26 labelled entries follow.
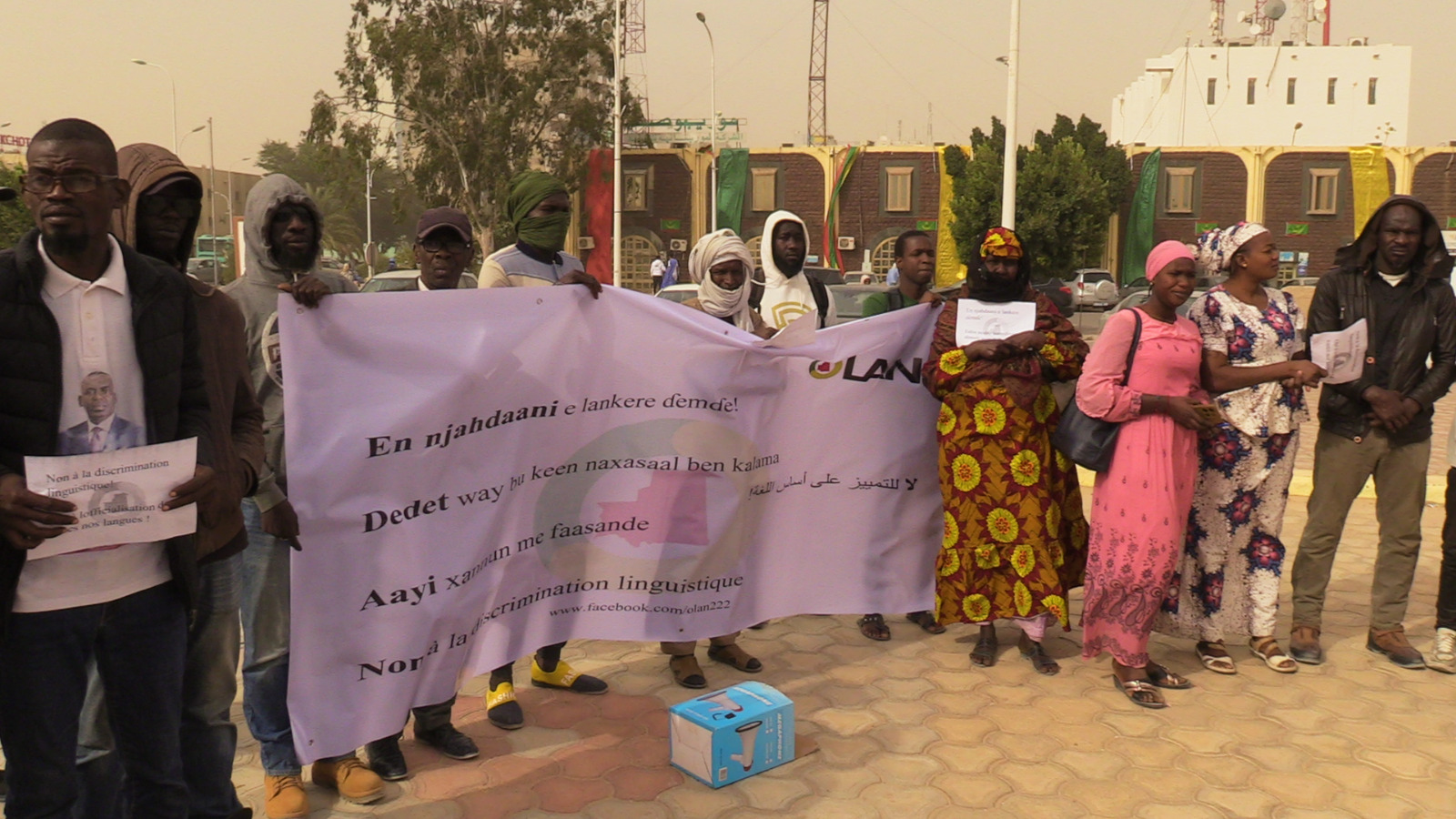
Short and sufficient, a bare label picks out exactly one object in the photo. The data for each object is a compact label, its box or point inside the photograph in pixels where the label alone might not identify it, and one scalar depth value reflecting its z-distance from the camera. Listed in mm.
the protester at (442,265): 4078
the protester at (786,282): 5508
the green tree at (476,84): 33344
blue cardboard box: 3844
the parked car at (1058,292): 22883
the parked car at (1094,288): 36281
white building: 58312
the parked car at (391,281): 17969
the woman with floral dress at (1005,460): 4902
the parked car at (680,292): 14795
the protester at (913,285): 5590
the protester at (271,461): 3508
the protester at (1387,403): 4941
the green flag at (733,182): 43531
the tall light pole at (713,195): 42875
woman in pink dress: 4656
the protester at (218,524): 2934
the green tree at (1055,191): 38750
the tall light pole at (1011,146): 18203
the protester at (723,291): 4926
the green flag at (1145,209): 42438
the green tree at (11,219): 32344
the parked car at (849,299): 16078
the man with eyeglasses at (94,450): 2373
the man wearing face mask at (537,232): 4570
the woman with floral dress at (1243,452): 4812
